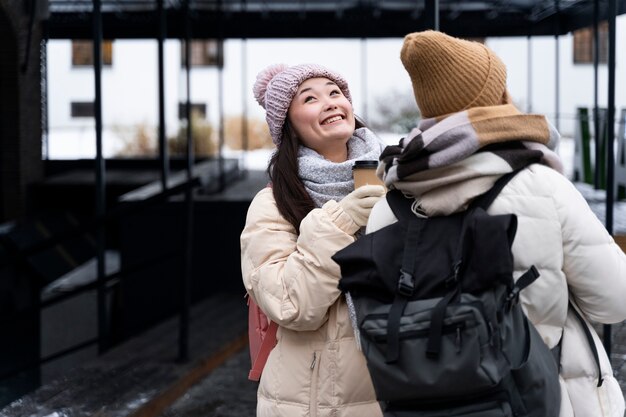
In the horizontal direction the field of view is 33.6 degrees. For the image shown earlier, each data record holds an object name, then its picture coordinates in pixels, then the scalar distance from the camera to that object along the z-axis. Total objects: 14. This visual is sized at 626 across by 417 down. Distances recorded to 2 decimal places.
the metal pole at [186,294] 6.59
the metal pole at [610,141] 4.38
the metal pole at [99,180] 6.91
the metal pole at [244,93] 15.28
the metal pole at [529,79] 14.34
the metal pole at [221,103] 11.99
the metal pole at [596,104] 5.87
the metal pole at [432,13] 3.92
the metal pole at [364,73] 14.56
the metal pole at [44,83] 7.70
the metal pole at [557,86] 13.54
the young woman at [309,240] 2.47
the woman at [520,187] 2.11
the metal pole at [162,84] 7.79
